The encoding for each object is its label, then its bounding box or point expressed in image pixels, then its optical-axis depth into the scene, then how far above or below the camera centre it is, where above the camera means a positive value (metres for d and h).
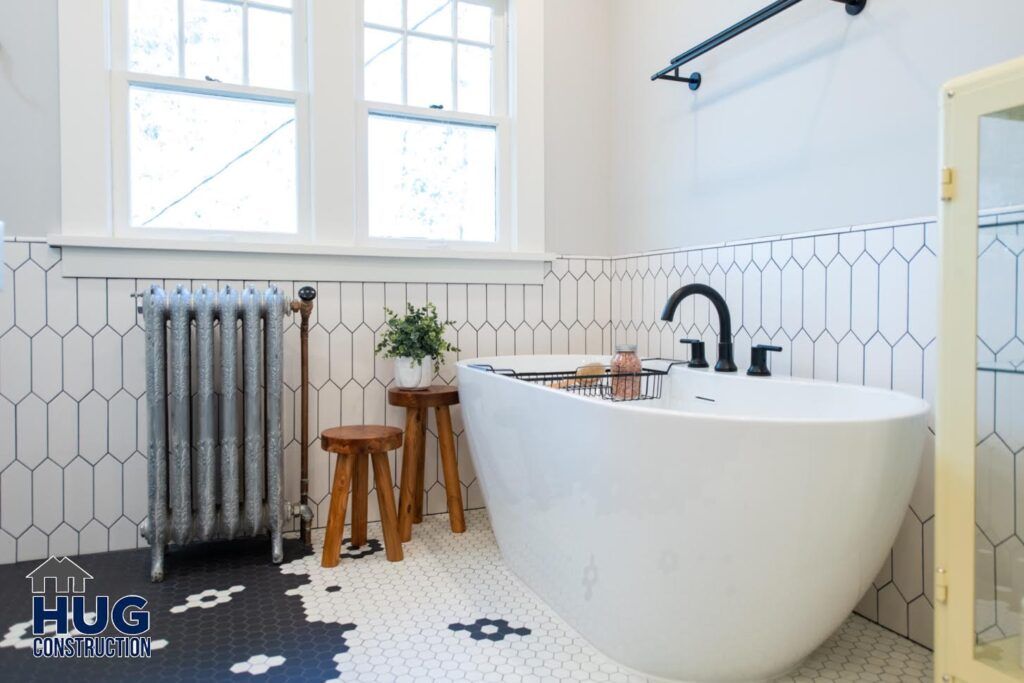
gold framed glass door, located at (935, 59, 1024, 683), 1.17 -0.09
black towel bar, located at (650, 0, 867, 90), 1.76 +0.83
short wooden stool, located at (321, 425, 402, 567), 2.09 -0.47
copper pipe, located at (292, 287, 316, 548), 2.27 -0.38
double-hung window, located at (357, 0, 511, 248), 2.62 +0.78
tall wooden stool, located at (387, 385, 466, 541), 2.36 -0.45
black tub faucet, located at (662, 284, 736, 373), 2.04 -0.03
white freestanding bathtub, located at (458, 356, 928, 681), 1.20 -0.37
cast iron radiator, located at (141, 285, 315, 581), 1.99 -0.29
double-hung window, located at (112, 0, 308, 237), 2.29 +0.71
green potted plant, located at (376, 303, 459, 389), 2.38 -0.08
